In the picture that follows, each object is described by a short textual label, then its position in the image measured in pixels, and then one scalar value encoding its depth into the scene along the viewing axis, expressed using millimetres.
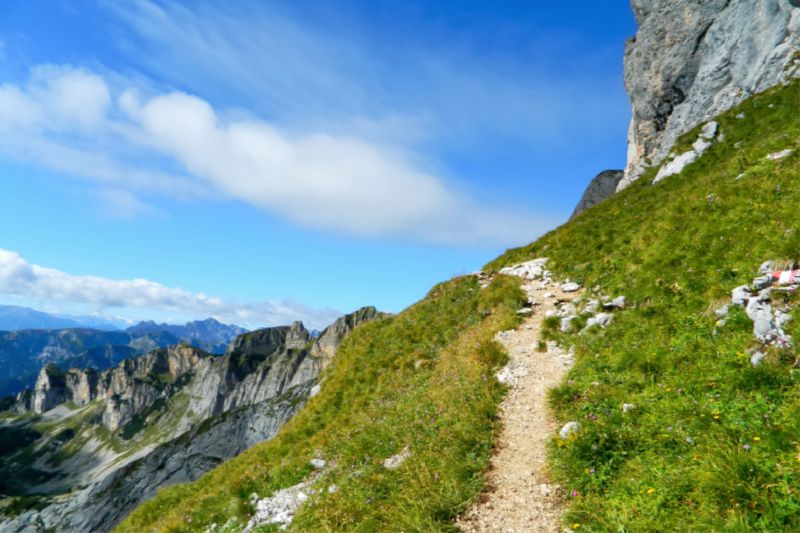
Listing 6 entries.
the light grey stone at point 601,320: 13461
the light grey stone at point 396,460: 10569
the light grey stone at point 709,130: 28116
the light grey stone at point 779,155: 17428
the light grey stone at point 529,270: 22031
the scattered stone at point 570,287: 18500
